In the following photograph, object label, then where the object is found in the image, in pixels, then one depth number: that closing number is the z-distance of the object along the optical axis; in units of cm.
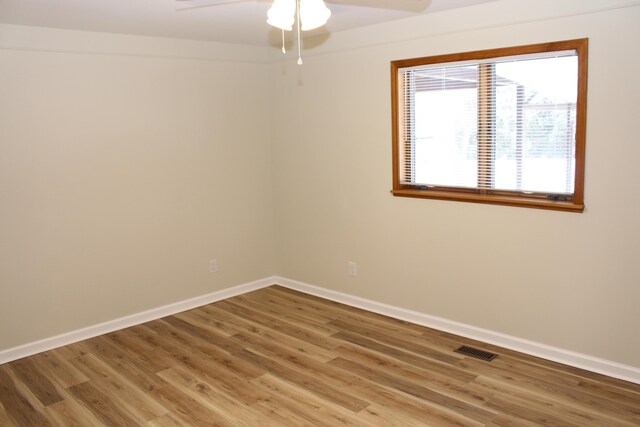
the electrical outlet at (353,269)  471
